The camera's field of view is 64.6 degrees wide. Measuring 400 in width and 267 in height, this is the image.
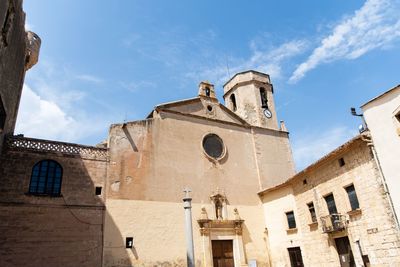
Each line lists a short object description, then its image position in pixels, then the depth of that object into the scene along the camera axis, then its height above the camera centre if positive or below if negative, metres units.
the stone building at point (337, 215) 11.64 +1.79
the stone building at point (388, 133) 11.07 +4.05
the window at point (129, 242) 14.45 +1.37
